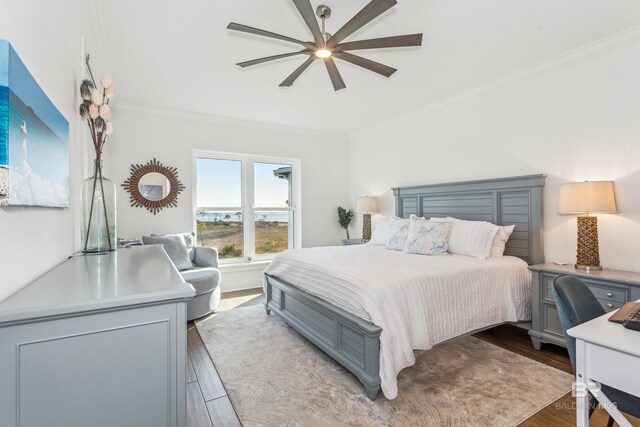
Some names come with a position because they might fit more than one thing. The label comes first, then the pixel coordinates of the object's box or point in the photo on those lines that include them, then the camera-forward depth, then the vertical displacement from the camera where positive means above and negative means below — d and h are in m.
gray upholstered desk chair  1.32 -0.45
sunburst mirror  4.09 +0.38
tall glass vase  1.84 +0.02
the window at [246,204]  4.71 +0.15
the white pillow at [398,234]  3.63 -0.27
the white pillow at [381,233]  4.17 -0.29
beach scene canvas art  0.86 +0.26
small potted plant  5.59 -0.09
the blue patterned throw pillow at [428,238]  3.26 -0.29
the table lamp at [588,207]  2.50 +0.02
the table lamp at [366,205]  4.96 +0.11
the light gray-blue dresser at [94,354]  0.75 -0.37
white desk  1.04 -0.53
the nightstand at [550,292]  2.27 -0.64
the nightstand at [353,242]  4.92 -0.48
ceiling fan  1.83 +1.17
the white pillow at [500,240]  3.15 -0.30
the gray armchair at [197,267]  3.48 -0.66
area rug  1.88 -1.23
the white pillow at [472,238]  3.10 -0.28
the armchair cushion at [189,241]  4.06 -0.36
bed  2.05 -0.64
